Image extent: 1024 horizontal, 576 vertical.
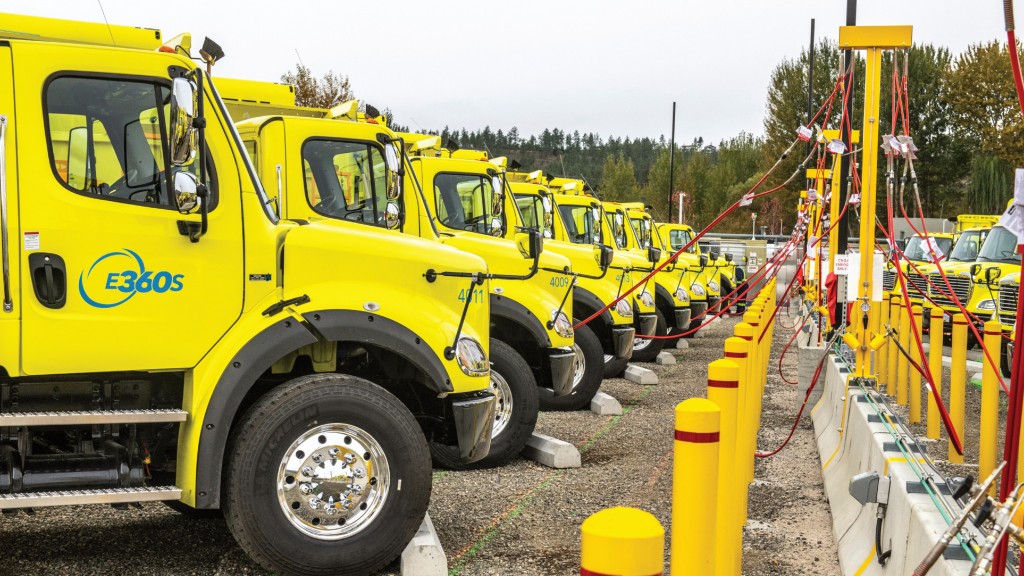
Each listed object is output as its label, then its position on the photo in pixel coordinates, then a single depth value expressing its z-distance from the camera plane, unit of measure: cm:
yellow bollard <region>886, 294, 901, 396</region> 1135
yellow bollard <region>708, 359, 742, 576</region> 493
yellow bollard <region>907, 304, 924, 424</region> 1013
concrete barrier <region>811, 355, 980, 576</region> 416
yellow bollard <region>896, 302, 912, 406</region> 1098
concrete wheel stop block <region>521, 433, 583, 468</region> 859
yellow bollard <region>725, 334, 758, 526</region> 637
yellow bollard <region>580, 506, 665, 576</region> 241
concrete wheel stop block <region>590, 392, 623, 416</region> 1145
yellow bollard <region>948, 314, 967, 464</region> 906
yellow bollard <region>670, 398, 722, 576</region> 371
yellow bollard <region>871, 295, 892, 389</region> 1148
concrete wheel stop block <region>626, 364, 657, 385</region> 1432
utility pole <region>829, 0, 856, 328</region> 1123
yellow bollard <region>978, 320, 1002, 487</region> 806
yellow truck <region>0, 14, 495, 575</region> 507
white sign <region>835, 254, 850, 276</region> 1120
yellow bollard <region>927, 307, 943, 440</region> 951
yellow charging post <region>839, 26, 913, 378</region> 909
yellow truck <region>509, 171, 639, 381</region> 1244
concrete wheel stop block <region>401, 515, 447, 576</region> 557
